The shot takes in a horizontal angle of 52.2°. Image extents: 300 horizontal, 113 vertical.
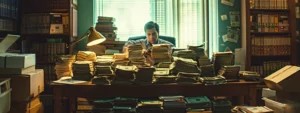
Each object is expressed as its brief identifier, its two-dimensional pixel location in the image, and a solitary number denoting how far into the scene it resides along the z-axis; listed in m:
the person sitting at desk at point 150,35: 3.96
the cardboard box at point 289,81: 2.46
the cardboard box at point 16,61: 2.69
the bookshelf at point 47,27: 4.22
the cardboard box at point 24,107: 2.68
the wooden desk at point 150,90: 2.52
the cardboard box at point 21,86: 2.66
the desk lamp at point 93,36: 2.99
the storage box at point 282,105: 2.44
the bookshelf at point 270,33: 4.46
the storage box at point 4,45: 2.70
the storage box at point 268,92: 2.83
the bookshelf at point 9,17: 3.89
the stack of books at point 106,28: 4.41
